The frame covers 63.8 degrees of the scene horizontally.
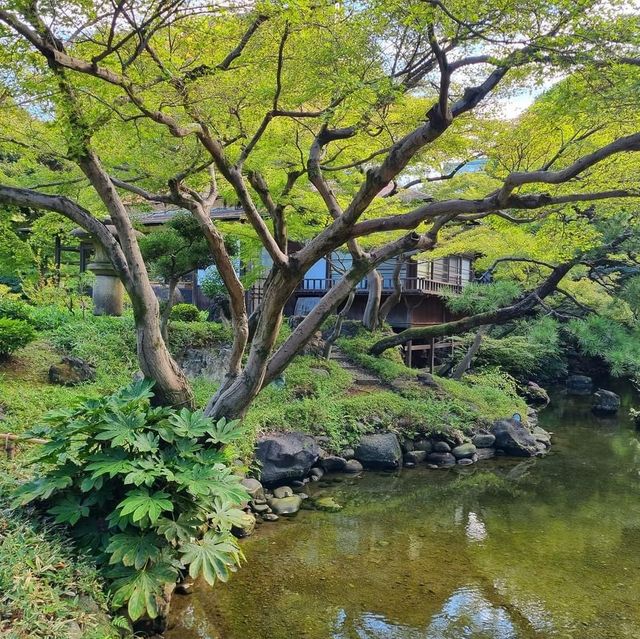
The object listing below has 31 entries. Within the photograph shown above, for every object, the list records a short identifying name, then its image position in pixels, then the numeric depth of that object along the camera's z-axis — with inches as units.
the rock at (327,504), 315.9
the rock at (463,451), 431.1
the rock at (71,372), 364.2
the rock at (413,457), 420.2
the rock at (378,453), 401.1
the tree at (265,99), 194.9
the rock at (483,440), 454.6
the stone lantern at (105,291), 547.5
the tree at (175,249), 415.2
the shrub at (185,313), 550.9
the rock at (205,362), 462.9
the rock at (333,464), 384.7
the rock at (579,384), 842.8
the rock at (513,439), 456.1
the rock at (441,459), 423.2
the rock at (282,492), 323.4
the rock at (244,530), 268.0
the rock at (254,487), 302.0
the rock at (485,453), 442.6
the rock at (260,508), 299.6
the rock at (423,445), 430.0
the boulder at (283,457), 341.4
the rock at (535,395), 731.4
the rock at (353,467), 390.6
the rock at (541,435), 498.6
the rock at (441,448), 430.9
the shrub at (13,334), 351.3
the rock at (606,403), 676.7
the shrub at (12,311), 397.1
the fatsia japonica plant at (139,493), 168.1
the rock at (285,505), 304.5
